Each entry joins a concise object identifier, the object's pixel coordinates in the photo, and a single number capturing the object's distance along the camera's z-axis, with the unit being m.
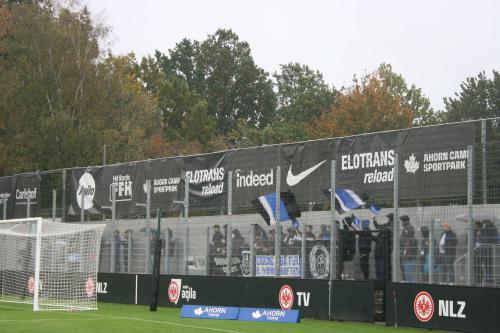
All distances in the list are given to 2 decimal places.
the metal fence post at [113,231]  26.27
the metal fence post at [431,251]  17.47
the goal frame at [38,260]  22.37
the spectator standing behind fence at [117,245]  26.17
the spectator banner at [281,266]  20.95
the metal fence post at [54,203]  28.95
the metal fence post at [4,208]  31.56
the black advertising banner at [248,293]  20.28
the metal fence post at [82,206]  28.12
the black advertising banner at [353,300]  19.02
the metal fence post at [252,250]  21.70
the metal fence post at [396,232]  18.47
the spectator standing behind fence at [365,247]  19.34
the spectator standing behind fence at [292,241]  20.67
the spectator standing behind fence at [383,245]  18.86
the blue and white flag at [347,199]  19.64
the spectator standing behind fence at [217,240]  22.59
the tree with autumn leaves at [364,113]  61.31
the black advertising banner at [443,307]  16.41
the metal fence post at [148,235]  24.78
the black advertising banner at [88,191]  28.08
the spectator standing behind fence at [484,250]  16.41
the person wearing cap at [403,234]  18.31
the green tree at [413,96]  78.93
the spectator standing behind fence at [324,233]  20.17
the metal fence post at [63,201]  28.92
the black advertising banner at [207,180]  23.73
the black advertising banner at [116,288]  25.66
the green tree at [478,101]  68.12
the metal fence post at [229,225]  22.27
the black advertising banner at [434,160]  17.52
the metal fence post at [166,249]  24.41
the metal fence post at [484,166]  16.81
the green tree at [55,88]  48.25
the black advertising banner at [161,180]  25.30
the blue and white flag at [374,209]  19.25
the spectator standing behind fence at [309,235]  20.31
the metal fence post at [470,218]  16.64
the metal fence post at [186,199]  24.02
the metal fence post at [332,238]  19.83
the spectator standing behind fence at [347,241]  19.62
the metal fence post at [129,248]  25.62
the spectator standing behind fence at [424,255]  17.73
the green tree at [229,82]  87.81
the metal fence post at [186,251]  23.72
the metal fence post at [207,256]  23.04
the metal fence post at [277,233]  21.12
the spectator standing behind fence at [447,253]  17.16
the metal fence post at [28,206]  30.48
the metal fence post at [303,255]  20.27
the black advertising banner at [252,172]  22.22
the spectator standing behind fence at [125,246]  25.89
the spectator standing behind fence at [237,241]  22.05
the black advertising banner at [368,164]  19.20
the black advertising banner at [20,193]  30.53
